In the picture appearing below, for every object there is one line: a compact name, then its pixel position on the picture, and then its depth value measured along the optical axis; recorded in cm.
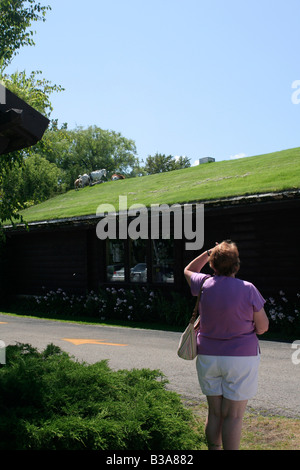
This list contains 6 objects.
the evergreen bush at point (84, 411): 359
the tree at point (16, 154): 726
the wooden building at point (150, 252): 1235
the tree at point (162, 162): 6256
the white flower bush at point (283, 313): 1144
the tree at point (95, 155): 6538
